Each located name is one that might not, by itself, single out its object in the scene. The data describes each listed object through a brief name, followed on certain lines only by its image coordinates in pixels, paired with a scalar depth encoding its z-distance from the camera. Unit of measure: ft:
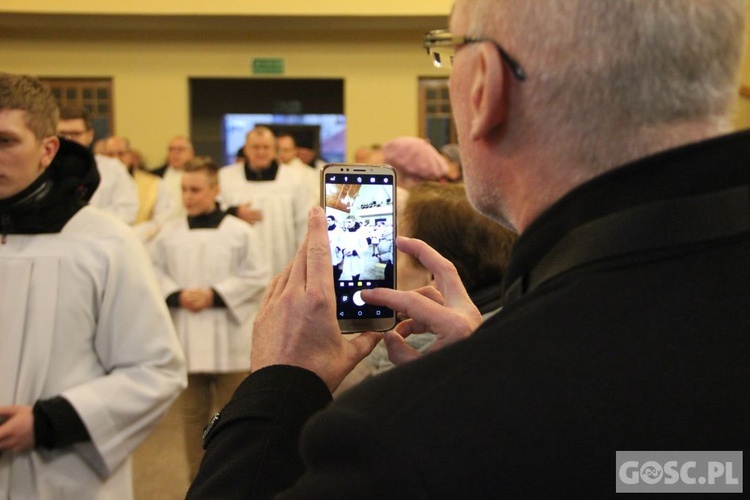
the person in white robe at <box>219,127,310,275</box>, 19.83
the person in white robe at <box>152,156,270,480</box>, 13.75
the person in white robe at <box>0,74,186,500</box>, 6.32
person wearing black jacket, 2.02
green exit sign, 33.94
